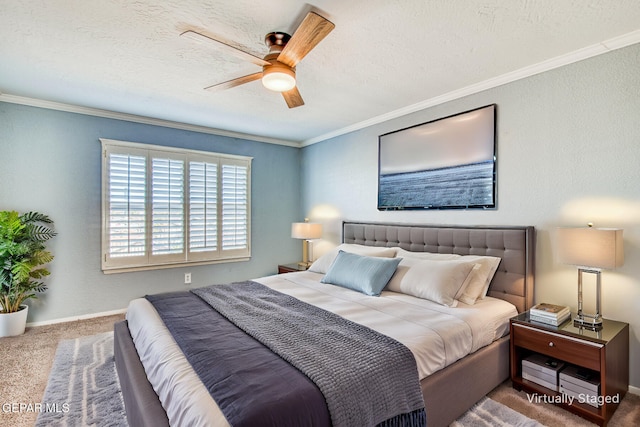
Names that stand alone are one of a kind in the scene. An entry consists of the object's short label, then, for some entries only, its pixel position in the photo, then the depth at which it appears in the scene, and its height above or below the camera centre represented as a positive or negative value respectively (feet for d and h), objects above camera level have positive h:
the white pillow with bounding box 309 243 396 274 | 10.71 -1.42
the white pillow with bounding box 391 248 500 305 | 8.11 -1.71
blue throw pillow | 8.89 -1.81
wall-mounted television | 9.66 +1.74
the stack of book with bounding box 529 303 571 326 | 7.11 -2.38
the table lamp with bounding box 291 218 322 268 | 14.65 -0.85
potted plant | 10.00 -1.64
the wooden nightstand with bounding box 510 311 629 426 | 6.23 -3.05
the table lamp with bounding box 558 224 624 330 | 6.52 -0.85
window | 12.54 +0.29
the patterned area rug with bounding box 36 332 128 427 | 6.41 -4.23
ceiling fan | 5.65 +3.36
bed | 5.56 -2.59
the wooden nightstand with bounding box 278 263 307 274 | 14.52 -2.65
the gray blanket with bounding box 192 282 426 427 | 4.42 -2.37
